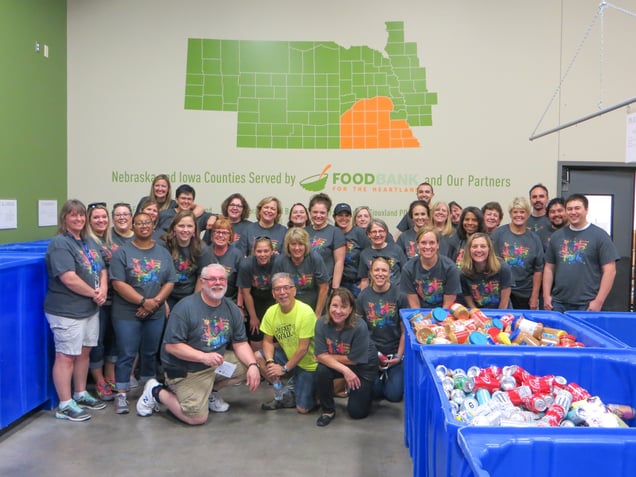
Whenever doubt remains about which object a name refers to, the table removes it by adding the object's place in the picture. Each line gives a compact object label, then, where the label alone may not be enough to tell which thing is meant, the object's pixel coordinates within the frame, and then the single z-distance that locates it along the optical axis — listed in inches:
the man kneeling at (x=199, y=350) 147.3
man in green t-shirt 159.3
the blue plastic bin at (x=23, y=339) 137.4
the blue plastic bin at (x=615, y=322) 135.5
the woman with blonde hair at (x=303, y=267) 171.8
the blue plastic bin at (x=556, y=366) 90.7
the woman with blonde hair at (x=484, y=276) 155.4
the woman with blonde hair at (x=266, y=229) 189.5
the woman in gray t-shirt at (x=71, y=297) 147.1
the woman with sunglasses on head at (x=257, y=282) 176.2
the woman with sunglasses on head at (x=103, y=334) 163.6
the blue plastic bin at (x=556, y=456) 56.6
